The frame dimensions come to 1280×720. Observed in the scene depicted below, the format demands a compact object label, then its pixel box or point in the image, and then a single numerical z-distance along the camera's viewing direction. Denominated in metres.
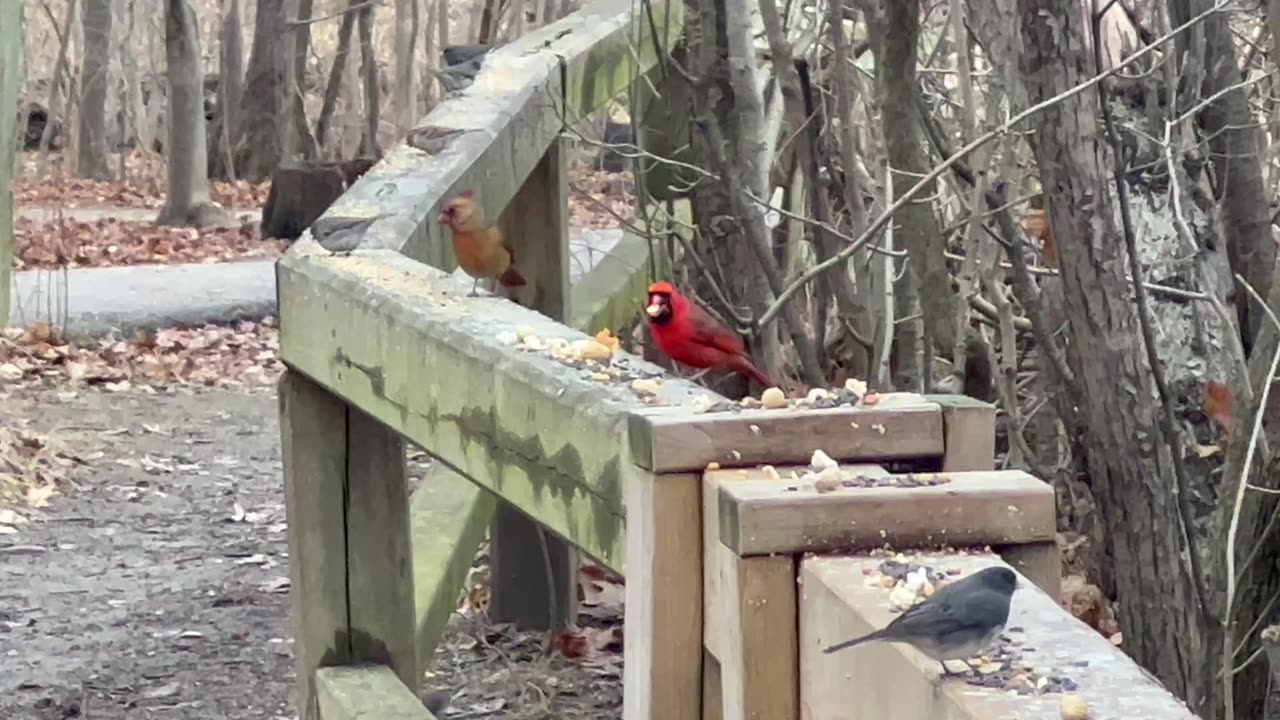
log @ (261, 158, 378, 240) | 16.72
